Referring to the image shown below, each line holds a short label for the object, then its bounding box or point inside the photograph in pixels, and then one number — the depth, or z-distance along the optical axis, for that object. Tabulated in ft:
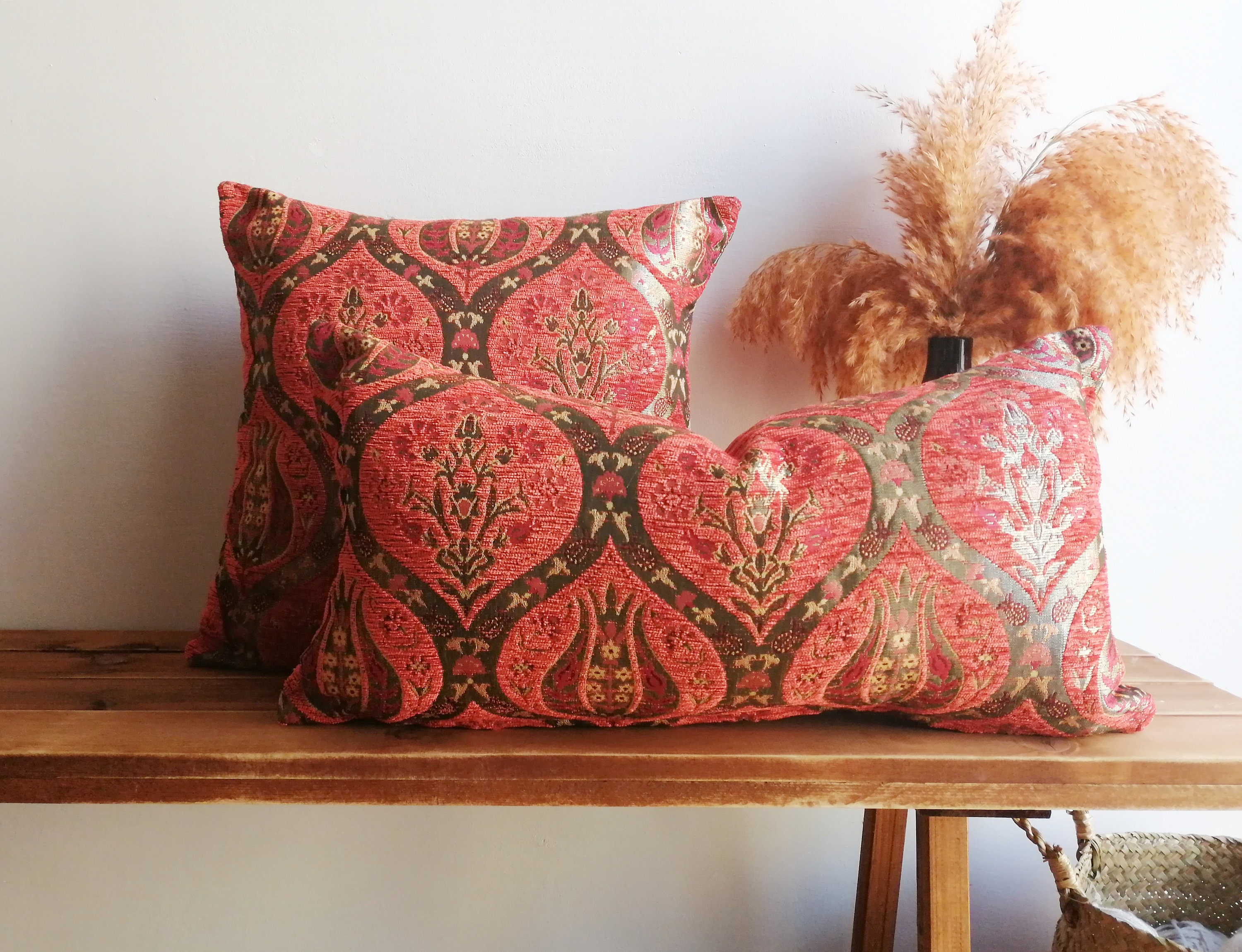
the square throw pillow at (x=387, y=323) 2.85
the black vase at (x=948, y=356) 3.35
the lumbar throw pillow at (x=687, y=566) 2.25
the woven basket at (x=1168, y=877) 3.58
